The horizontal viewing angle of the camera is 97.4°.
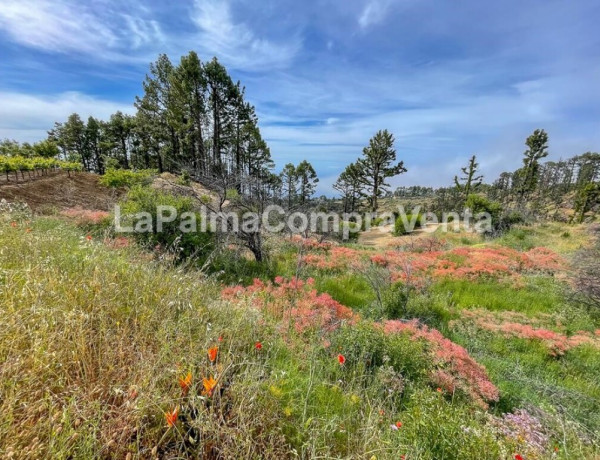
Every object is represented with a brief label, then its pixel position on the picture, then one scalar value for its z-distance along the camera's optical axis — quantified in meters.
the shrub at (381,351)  2.93
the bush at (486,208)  19.84
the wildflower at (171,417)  1.18
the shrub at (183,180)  17.06
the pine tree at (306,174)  34.72
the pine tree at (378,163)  30.20
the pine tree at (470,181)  28.34
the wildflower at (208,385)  1.32
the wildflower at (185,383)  1.39
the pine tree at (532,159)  27.22
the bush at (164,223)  7.54
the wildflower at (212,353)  1.47
